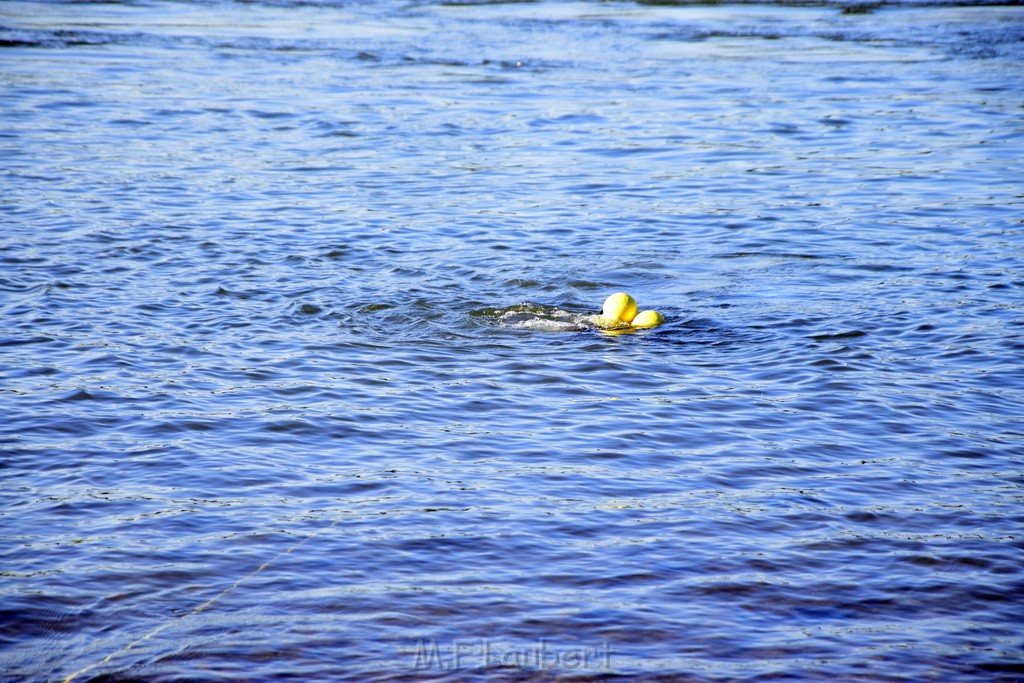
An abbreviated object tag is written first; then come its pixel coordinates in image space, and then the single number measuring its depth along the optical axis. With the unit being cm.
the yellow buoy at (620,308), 1941
